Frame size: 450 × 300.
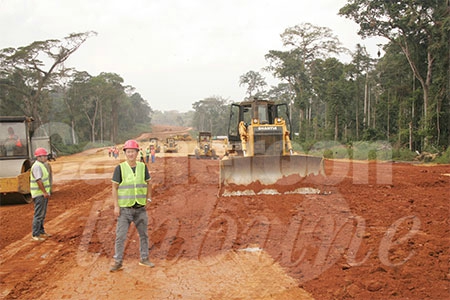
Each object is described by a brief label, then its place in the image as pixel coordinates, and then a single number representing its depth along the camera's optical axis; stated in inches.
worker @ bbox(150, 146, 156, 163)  1153.7
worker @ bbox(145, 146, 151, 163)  1192.8
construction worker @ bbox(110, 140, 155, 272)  218.2
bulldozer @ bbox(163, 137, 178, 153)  1879.4
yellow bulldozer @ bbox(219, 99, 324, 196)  424.5
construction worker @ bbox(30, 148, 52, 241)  288.5
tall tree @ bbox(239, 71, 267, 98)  3253.0
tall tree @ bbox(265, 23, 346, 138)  1931.6
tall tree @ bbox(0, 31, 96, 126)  1588.3
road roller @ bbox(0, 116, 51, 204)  446.9
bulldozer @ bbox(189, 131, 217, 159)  1311.5
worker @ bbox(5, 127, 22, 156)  466.0
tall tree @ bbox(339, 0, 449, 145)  1061.1
